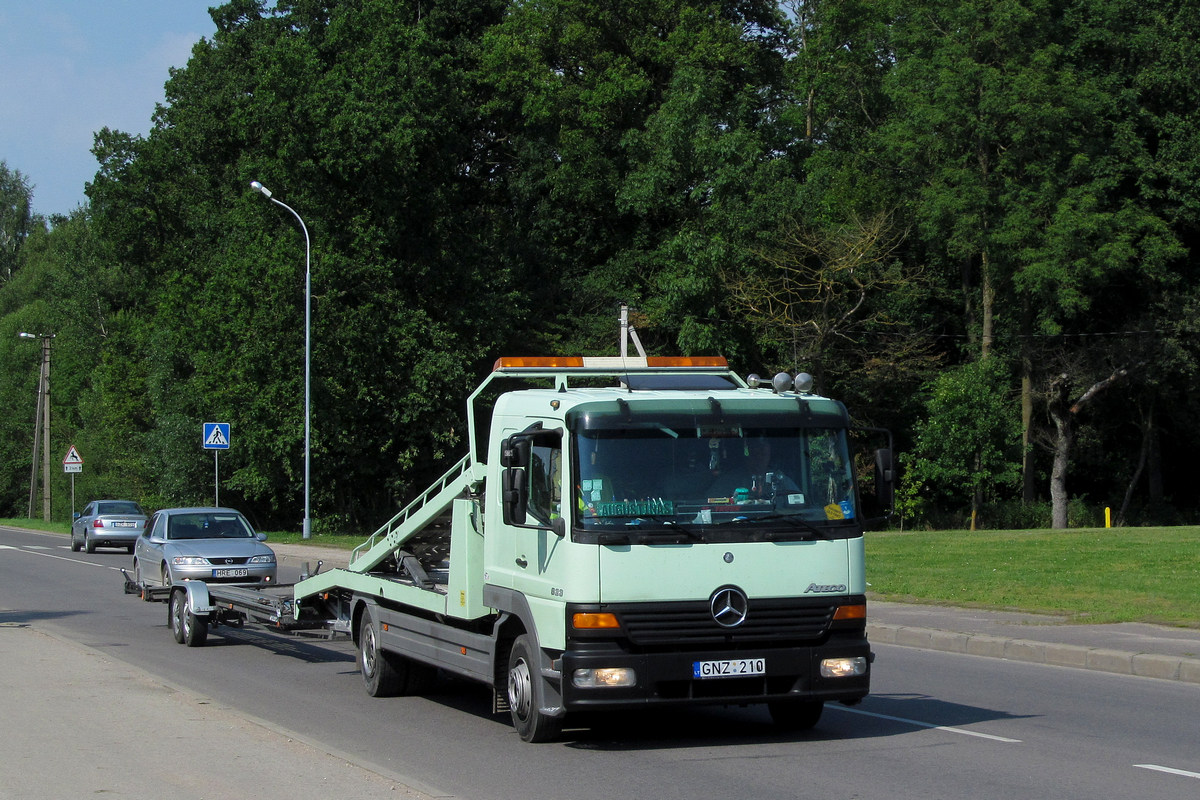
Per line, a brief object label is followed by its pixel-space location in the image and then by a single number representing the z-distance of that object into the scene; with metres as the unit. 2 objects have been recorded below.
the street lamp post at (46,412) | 63.88
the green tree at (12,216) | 104.31
